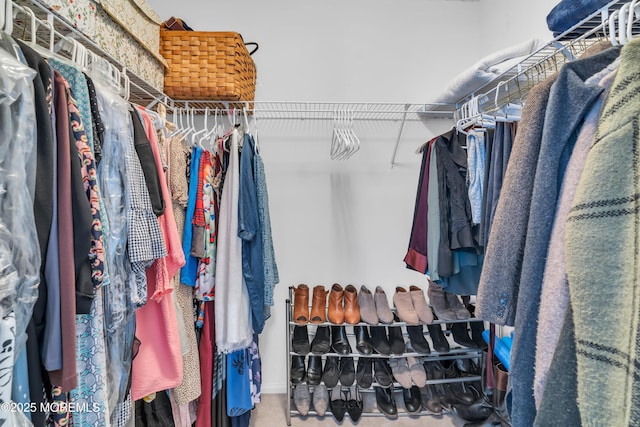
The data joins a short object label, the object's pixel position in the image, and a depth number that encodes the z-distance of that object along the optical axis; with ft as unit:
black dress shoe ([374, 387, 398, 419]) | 5.05
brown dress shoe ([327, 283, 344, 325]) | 5.06
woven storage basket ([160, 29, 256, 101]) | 4.63
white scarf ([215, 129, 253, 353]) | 3.95
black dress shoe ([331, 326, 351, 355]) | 5.09
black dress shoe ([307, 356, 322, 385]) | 5.20
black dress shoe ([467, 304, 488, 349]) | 5.24
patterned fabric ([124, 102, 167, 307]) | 2.67
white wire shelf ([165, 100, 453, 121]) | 5.68
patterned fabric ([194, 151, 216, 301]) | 4.02
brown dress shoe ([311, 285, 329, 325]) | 5.09
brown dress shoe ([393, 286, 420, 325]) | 5.07
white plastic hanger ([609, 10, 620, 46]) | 1.93
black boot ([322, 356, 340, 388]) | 5.11
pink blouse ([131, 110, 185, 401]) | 3.12
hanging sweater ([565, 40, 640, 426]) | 1.14
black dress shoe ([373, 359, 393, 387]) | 5.06
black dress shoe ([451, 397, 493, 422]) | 4.88
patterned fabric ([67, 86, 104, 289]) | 2.10
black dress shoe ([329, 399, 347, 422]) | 5.02
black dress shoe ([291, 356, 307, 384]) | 5.17
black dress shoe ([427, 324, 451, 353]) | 5.19
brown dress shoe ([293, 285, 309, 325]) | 5.10
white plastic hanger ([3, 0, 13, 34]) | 1.92
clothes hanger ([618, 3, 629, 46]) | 1.88
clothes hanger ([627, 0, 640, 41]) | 1.85
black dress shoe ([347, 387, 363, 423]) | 5.02
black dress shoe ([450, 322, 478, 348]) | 5.15
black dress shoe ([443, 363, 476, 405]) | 5.12
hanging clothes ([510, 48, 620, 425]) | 1.65
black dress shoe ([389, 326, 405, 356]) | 5.09
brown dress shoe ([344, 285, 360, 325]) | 5.07
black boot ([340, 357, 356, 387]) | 5.11
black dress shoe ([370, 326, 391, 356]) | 5.09
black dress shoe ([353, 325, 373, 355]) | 5.08
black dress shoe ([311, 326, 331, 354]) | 5.09
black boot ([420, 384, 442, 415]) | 5.09
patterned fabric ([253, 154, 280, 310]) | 4.09
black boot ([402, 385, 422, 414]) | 5.14
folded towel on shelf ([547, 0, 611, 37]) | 2.45
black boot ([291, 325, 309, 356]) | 5.11
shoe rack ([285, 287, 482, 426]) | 5.08
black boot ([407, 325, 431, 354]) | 5.15
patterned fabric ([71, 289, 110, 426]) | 2.19
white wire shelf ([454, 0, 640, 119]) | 2.45
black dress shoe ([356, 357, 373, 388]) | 5.10
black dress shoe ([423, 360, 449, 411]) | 5.24
